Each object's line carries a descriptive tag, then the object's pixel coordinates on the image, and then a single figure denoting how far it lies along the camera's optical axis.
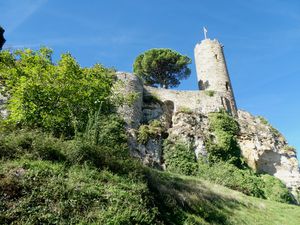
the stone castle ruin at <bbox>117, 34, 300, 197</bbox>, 14.24
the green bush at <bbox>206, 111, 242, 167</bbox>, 14.82
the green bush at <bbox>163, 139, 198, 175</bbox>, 13.48
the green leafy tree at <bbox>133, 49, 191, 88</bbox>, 21.84
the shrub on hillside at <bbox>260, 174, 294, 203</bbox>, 13.91
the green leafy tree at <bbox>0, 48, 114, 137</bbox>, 8.45
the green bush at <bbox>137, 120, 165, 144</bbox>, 13.69
